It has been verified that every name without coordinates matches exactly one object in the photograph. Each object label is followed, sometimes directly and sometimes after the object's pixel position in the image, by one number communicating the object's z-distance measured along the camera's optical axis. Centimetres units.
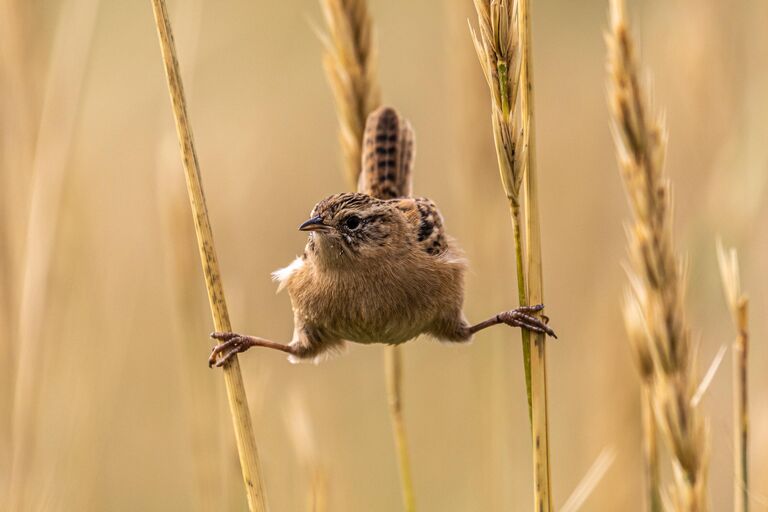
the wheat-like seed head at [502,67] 426
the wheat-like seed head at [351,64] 547
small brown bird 619
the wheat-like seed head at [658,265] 396
